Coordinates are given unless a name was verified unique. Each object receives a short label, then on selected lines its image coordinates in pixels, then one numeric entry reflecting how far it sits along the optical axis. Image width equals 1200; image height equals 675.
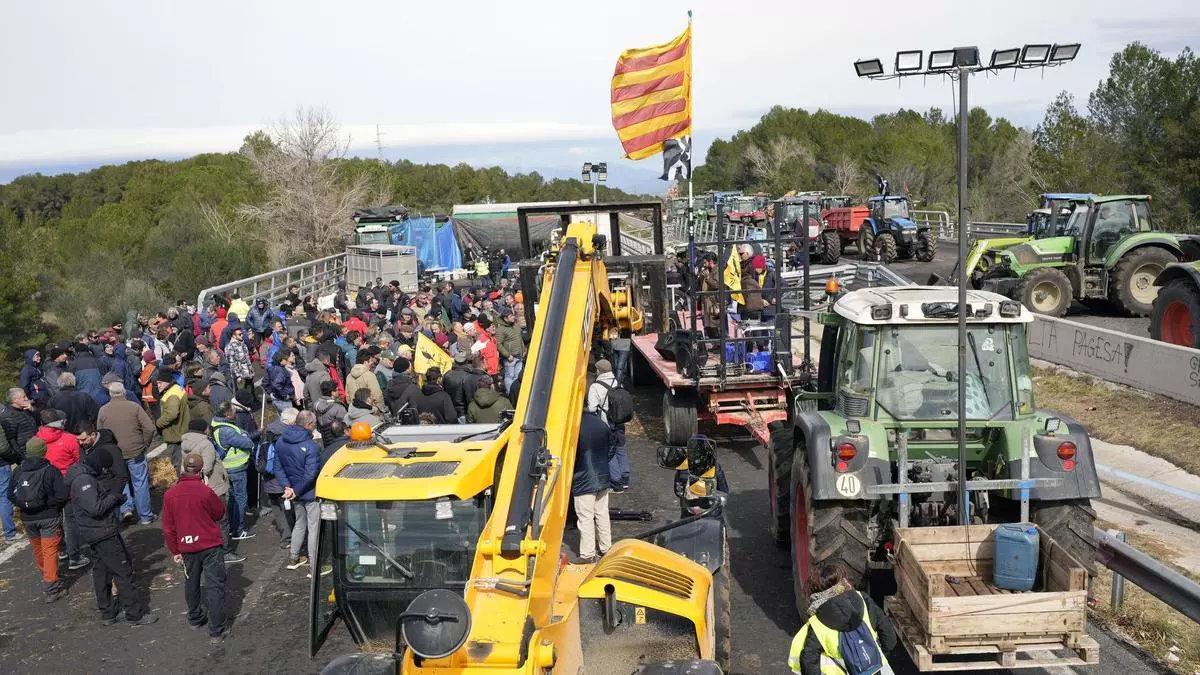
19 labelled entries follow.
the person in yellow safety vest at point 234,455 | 10.50
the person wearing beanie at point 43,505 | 9.04
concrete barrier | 13.46
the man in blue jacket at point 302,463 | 9.28
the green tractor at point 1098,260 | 19.00
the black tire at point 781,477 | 9.15
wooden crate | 5.84
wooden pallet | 5.88
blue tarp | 35.09
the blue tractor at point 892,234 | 30.84
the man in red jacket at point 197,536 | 7.96
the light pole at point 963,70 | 6.78
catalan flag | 18.00
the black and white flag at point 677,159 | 17.69
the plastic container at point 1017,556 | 6.37
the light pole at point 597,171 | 26.16
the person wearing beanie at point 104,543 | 8.48
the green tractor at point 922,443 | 7.00
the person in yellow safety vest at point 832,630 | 5.30
